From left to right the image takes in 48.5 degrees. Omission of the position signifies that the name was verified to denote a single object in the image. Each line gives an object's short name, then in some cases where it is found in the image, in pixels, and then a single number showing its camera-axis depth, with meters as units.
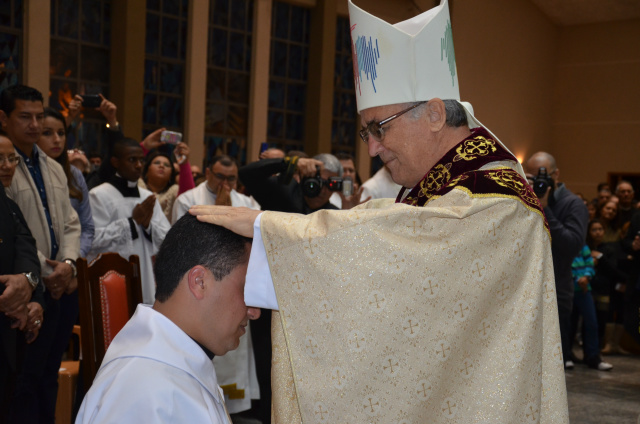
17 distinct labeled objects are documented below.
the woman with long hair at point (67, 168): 3.97
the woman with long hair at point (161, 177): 5.92
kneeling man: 1.30
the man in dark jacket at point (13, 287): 2.90
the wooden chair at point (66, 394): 3.51
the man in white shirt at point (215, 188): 5.14
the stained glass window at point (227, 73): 11.43
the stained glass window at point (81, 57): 9.69
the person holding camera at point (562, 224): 5.21
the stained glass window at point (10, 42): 9.01
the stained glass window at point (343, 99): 13.09
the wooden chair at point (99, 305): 2.94
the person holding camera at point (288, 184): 3.89
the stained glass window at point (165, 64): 10.66
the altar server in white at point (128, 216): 4.42
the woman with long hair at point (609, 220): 8.05
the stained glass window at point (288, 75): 12.30
